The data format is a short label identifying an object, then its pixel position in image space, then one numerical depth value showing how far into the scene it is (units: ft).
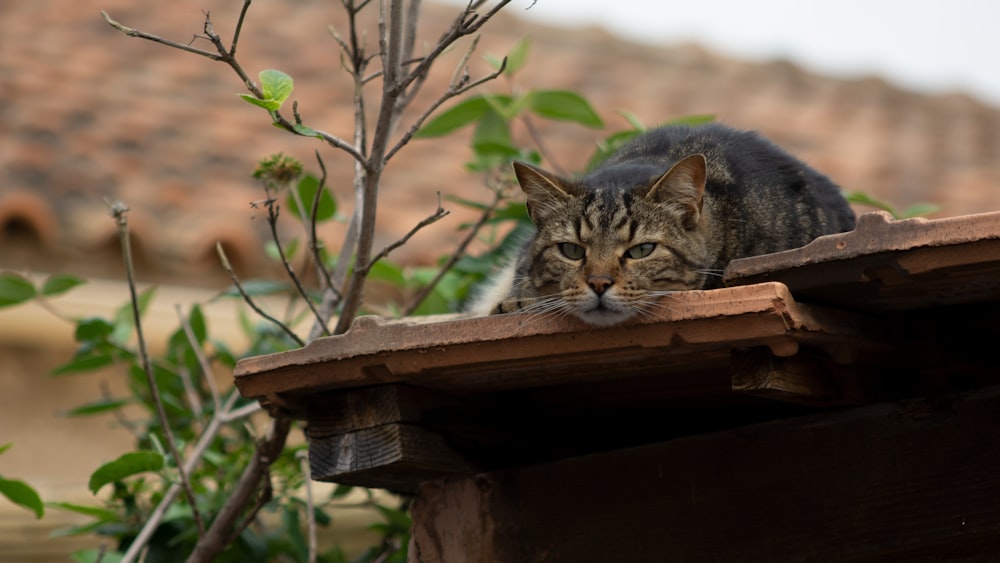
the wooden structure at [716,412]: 11.46
